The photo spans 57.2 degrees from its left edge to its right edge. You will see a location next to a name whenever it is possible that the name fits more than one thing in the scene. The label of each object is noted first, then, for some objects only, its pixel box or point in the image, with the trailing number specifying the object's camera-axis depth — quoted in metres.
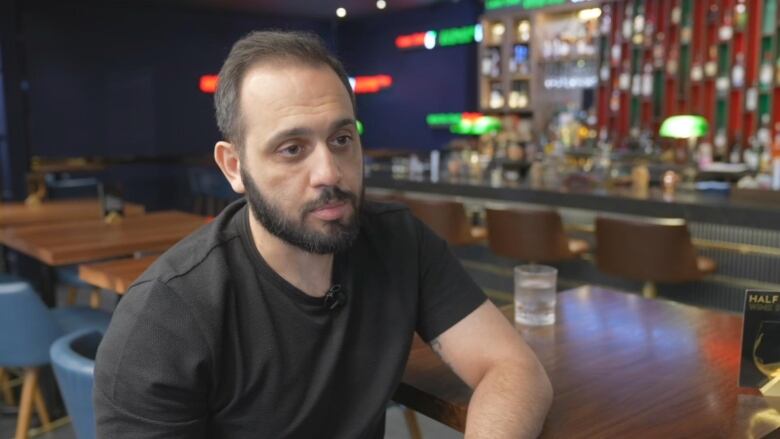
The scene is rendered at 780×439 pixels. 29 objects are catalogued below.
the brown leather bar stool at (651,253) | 3.58
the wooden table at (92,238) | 3.21
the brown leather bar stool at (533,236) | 4.13
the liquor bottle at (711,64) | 7.60
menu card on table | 1.48
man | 1.23
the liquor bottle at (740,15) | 7.27
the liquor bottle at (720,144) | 7.43
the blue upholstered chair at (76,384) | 1.63
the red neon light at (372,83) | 11.18
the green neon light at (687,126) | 5.11
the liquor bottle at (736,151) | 7.07
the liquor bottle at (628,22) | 8.20
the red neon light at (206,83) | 10.39
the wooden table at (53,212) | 4.20
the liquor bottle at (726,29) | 7.41
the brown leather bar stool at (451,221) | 4.66
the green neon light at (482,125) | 7.61
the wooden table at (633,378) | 1.32
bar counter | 3.76
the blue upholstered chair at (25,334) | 2.65
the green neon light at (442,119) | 10.23
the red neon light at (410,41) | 10.50
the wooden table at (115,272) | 2.76
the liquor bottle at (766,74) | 7.08
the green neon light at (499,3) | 9.20
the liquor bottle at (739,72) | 7.34
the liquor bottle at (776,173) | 4.15
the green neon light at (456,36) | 9.88
